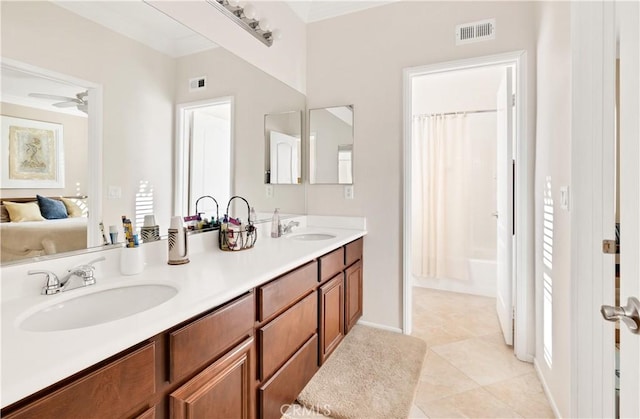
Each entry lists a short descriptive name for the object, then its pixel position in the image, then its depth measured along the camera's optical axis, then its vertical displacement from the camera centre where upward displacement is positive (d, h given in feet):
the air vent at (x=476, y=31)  7.01 +4.11
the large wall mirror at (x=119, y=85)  3.31 +1.66
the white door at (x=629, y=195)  2.22 +0.09
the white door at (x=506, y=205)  7.18 +0.07
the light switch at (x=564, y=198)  4.41 +0.15
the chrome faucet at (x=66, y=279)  3.21 -0.77
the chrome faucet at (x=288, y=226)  7.70 -0.47
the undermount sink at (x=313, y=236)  7.73 -0.72
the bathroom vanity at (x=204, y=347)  2.05 -1.27
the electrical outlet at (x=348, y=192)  8.47 +0.45
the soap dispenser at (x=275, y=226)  7.36 -0.43
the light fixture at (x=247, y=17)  5.91 +3.97
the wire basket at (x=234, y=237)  5.52 -0.52
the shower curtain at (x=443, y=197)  12.00 +0.44
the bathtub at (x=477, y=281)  11.35 -2.77
